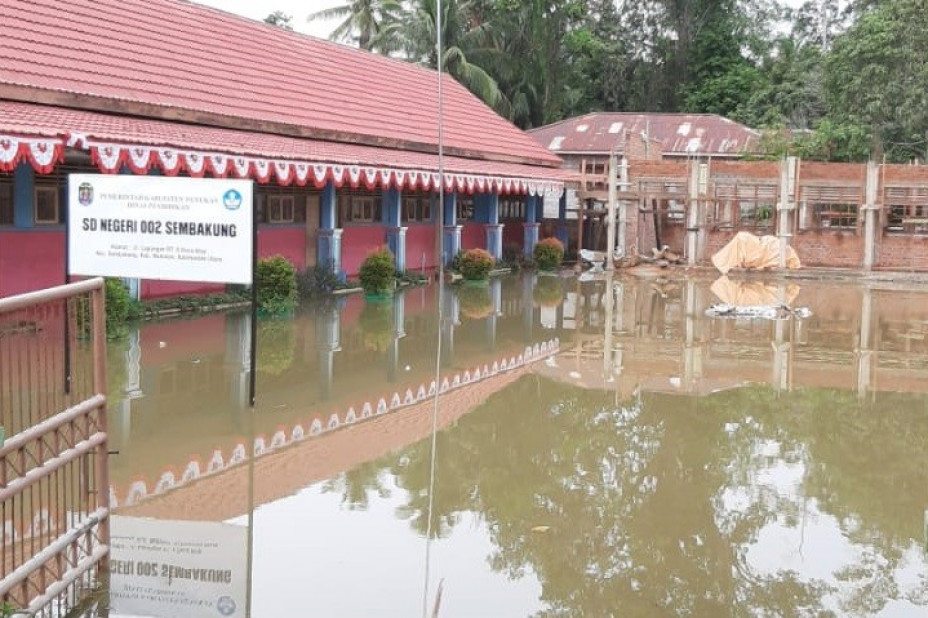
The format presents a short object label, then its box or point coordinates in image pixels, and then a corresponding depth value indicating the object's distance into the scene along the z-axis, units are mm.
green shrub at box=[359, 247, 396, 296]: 18500
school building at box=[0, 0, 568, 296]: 13484
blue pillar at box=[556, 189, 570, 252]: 29734
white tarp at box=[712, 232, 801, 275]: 26062
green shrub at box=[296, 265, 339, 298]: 18281
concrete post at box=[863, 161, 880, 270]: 25797
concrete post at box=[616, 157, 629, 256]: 27188
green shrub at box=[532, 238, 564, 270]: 26438
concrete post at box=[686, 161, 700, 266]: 26484
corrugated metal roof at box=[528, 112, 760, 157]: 37375
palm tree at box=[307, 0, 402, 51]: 40406
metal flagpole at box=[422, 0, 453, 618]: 5512
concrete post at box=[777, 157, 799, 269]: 25953
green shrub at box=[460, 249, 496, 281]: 22156
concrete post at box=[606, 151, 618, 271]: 26156
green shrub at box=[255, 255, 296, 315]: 15664
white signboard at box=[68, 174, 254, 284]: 8109
